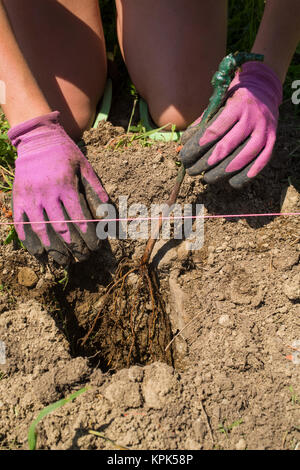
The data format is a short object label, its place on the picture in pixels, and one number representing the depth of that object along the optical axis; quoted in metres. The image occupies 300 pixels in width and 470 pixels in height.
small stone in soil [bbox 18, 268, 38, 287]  0.87
